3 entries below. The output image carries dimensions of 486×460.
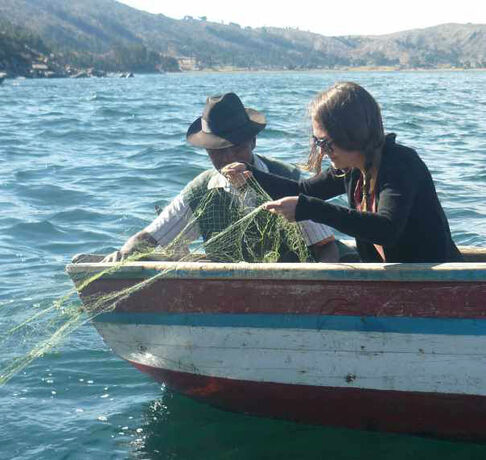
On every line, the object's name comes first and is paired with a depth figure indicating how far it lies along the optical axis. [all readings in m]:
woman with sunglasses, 3.51
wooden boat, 3.80
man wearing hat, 4.39
